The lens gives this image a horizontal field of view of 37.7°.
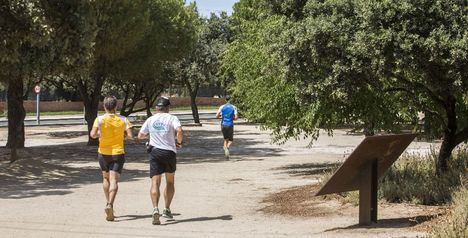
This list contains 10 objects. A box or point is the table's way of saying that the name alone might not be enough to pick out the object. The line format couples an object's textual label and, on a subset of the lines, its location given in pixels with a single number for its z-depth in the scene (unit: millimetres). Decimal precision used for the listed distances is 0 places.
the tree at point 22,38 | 15469
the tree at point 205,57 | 44406
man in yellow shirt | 9414
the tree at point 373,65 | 9305
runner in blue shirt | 19797
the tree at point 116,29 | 19500
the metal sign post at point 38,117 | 46688
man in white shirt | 9180
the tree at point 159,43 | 25125
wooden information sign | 8000
